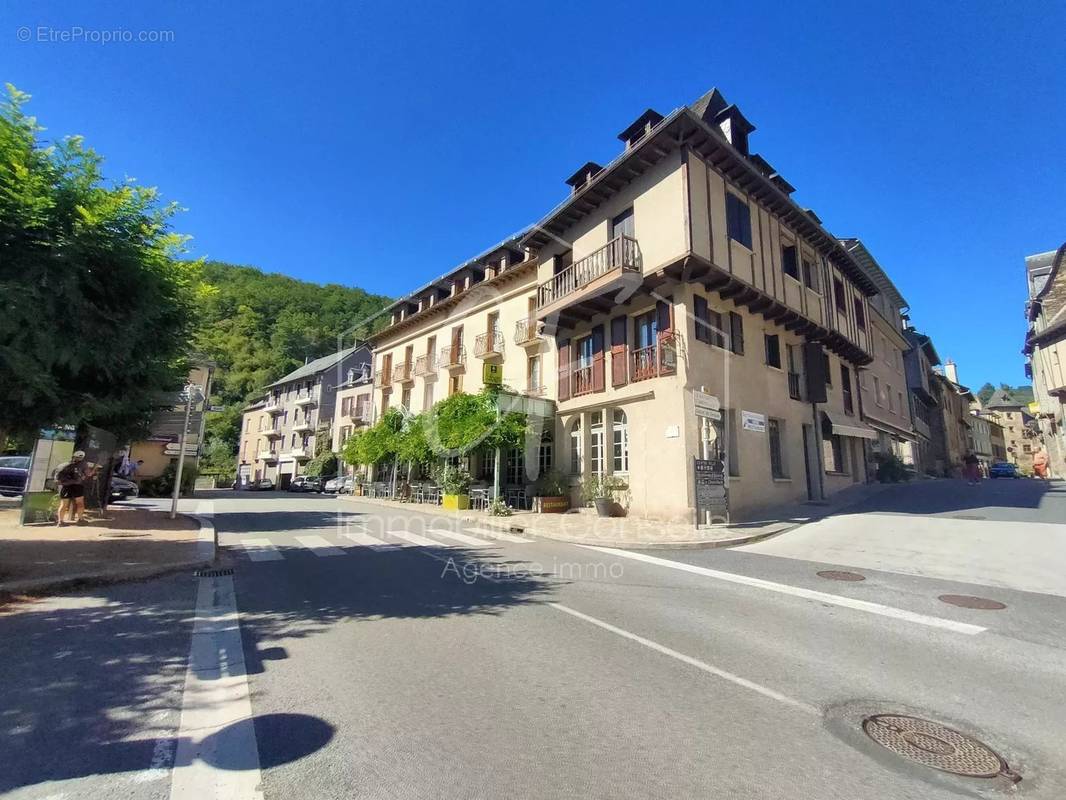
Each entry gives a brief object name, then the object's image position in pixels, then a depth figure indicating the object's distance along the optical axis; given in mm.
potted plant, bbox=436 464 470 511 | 19719
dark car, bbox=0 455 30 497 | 18891
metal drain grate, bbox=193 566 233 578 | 7421
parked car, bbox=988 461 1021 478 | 44281
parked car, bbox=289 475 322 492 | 39812
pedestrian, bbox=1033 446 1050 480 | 37797
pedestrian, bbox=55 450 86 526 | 10969
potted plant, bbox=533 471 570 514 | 17125
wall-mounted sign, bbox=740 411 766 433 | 15070
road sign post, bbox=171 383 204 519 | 13562
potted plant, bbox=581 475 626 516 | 15062
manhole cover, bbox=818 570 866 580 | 7693
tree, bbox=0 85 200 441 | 5203
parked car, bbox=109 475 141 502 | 19581
